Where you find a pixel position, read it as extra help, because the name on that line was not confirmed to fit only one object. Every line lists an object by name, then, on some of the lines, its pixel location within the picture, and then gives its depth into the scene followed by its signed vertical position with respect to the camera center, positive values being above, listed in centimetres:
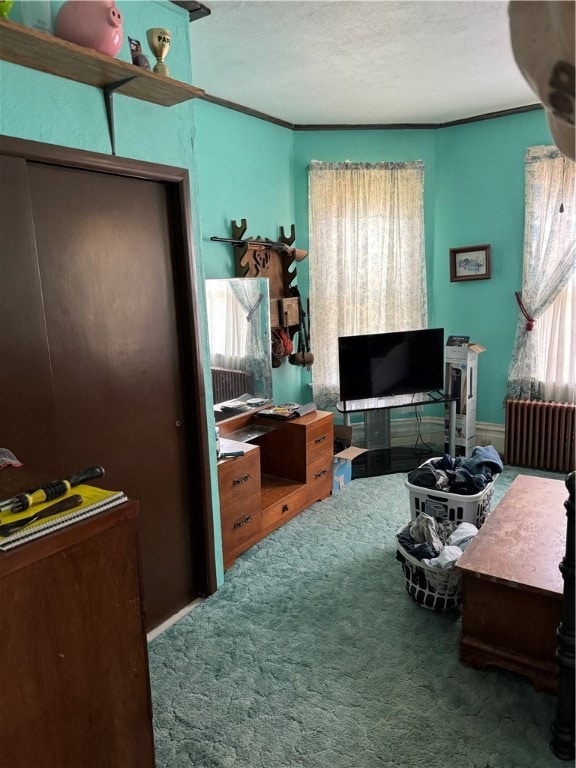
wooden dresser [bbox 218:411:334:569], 289 -108
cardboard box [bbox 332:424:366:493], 389 -116
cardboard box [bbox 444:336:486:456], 420 -74
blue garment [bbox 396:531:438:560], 239 -114
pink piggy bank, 168 +84
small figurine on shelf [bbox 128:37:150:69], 196 +84
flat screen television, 404 -56
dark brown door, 188 -21
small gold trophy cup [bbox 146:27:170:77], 194 +88
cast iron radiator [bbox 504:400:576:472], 402 -113
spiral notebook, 108 -44
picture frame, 434 +16
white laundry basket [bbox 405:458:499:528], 281 -112
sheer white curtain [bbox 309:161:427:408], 435 +26
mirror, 332 -30
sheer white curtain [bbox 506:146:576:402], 394 -5
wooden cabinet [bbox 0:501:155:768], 109 -73
